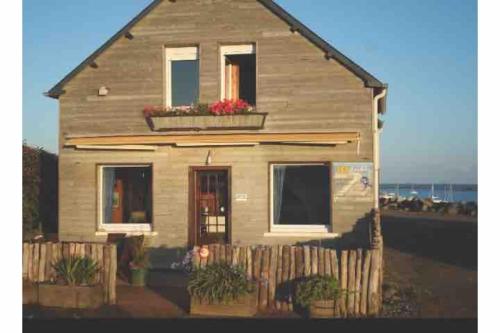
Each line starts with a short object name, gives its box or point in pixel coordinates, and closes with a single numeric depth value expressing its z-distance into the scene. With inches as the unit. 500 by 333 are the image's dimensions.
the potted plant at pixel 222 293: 358.0
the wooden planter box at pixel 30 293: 398.3
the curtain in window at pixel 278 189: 514.6
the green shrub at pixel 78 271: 389.4
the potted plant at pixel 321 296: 357.7
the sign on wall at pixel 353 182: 491.8
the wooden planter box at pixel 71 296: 384.5
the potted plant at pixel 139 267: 454.9
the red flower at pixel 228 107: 509.7
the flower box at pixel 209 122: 506.0
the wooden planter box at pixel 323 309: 357.7
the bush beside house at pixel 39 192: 611.8
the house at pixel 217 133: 500.4
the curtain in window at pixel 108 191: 546.3
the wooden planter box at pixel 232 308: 357.4
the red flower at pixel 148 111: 525.3
